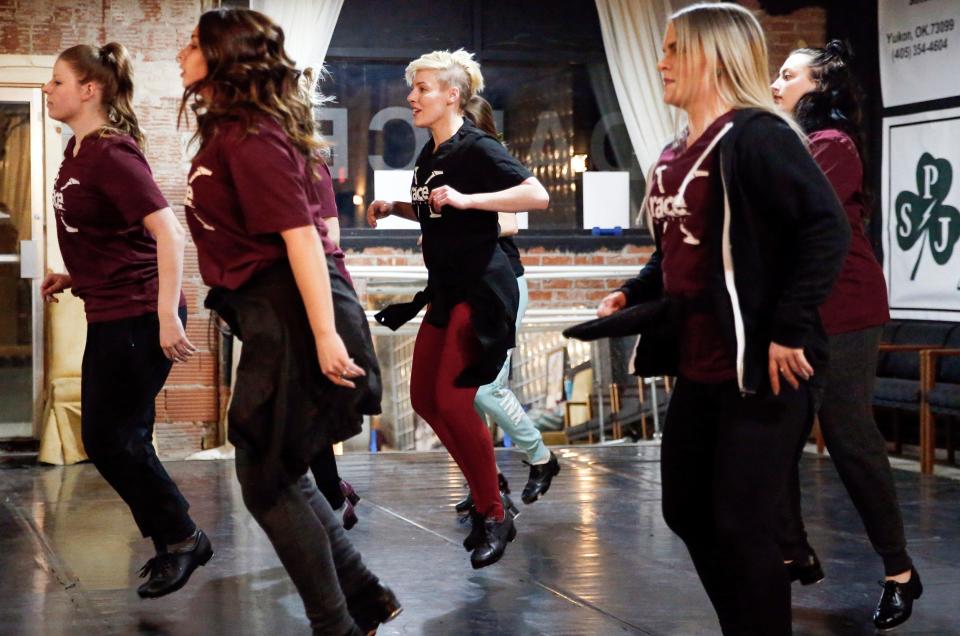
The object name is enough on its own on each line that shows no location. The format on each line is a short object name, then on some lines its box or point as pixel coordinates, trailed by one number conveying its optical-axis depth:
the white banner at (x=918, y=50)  7.55
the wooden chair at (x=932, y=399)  6.57
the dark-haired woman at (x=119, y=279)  3.61
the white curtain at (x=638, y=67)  8.51
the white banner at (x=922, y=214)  7.62
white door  7.61
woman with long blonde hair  2.57
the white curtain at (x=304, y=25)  7.93
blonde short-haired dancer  4.12
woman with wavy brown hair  2.65
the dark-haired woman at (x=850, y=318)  3.65
